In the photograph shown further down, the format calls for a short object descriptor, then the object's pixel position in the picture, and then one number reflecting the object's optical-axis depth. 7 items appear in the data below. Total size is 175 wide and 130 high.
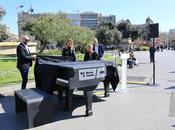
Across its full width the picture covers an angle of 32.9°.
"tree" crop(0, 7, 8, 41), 28.63
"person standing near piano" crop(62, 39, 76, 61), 10.29
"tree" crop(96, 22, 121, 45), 76.50
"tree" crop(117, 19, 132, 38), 89.00
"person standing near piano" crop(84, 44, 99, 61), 9.94
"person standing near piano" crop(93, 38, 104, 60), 11.36
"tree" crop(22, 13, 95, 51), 35.06
